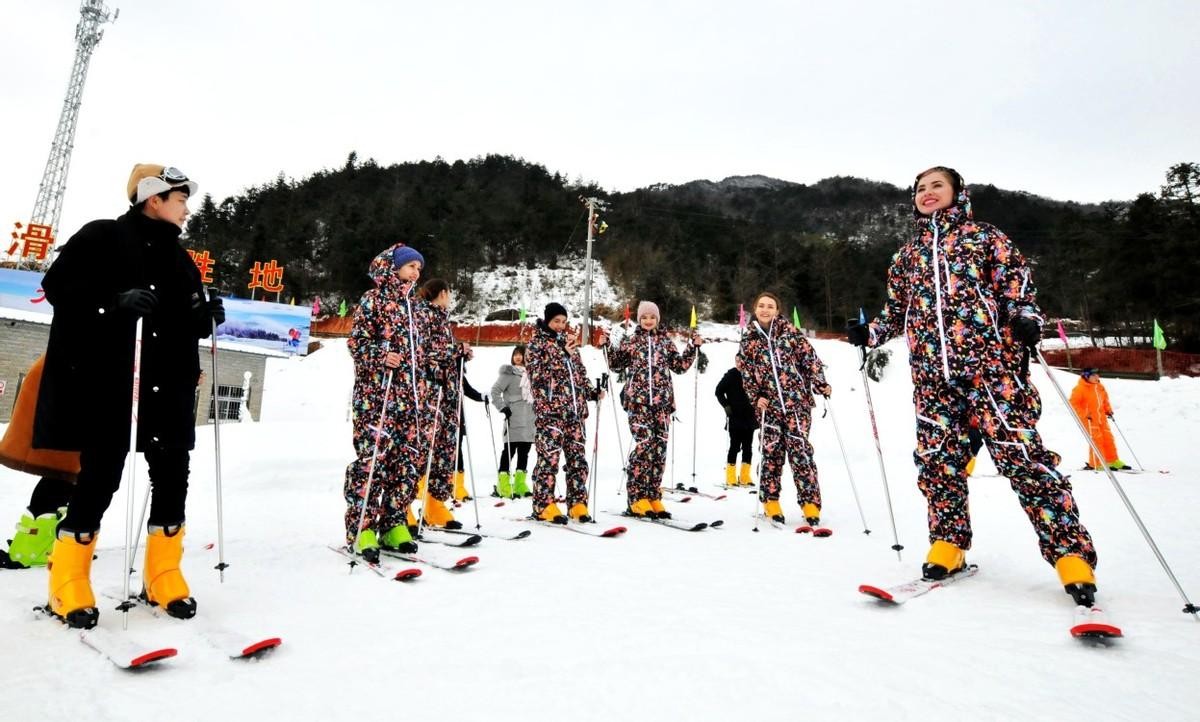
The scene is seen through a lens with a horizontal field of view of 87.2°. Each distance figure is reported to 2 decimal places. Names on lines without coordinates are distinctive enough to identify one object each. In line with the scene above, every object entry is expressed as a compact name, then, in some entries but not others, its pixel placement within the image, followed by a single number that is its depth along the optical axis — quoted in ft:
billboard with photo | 79.20
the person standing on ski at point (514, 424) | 26.07
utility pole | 84.40
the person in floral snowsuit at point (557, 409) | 17.71
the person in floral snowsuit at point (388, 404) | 12.58
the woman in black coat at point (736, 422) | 29.25
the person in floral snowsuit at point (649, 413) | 18.47
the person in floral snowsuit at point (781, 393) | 17.74
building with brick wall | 54.54
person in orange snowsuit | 32.14
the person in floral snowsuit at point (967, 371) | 8.94
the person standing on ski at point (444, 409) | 16.38
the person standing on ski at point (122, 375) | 8.20
